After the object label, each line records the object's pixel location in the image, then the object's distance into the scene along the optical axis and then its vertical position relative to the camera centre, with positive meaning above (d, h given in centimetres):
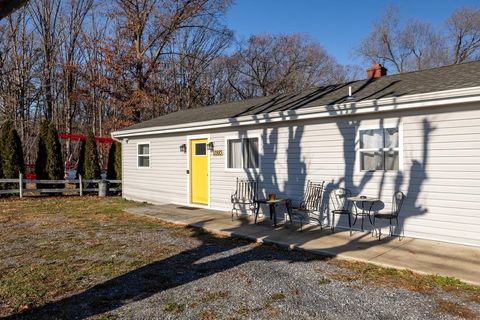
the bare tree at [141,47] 2119 +714
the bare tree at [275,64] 2883 +784
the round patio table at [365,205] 630 -96
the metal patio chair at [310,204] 736 -100
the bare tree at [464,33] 2703 +960
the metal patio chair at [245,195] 866 -93
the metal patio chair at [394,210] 598 -100
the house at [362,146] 572 +22
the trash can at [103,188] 1422 -112
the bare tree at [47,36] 2412 +873
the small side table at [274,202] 733 -95
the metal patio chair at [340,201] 695 -93
